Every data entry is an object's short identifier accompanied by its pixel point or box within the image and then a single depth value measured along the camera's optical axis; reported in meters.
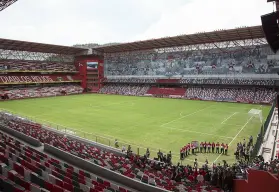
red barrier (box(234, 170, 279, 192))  7.93
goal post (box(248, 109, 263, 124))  30.34
